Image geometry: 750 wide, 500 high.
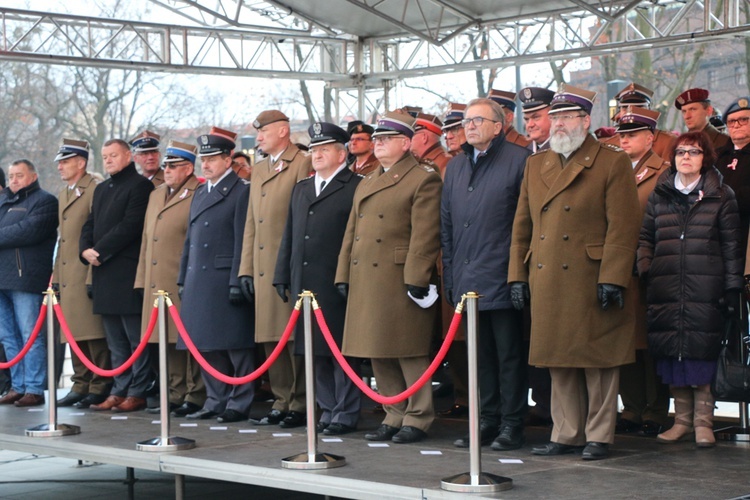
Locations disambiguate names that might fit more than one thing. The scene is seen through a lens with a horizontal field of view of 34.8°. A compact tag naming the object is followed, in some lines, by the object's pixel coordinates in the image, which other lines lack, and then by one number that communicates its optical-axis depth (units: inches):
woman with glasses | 222.8
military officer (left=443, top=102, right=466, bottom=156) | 279.8
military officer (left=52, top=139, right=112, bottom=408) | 313.4
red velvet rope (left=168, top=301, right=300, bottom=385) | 221.5
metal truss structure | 455.2
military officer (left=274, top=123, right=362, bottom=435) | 256.7
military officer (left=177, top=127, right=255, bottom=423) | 277.9
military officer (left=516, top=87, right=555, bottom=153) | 245.3
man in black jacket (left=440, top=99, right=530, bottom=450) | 225.0
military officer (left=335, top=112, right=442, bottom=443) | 240.5
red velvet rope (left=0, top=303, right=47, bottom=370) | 277.1
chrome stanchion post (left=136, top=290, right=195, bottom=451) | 239.3
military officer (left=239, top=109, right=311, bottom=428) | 268.7
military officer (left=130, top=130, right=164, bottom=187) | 325.4
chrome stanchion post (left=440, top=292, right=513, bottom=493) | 186.4
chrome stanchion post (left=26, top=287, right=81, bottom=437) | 265.7
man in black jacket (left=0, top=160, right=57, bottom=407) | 327.0
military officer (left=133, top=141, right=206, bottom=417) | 293.7
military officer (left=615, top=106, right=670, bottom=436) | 246.4
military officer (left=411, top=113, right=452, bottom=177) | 283.0
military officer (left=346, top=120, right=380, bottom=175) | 286.2
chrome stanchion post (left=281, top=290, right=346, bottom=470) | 213.3
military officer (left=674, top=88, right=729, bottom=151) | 268.1
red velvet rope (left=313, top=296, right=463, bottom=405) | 197.3
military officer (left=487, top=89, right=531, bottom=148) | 268.2
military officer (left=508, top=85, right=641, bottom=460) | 211.9
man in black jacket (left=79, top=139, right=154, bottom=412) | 302.4
